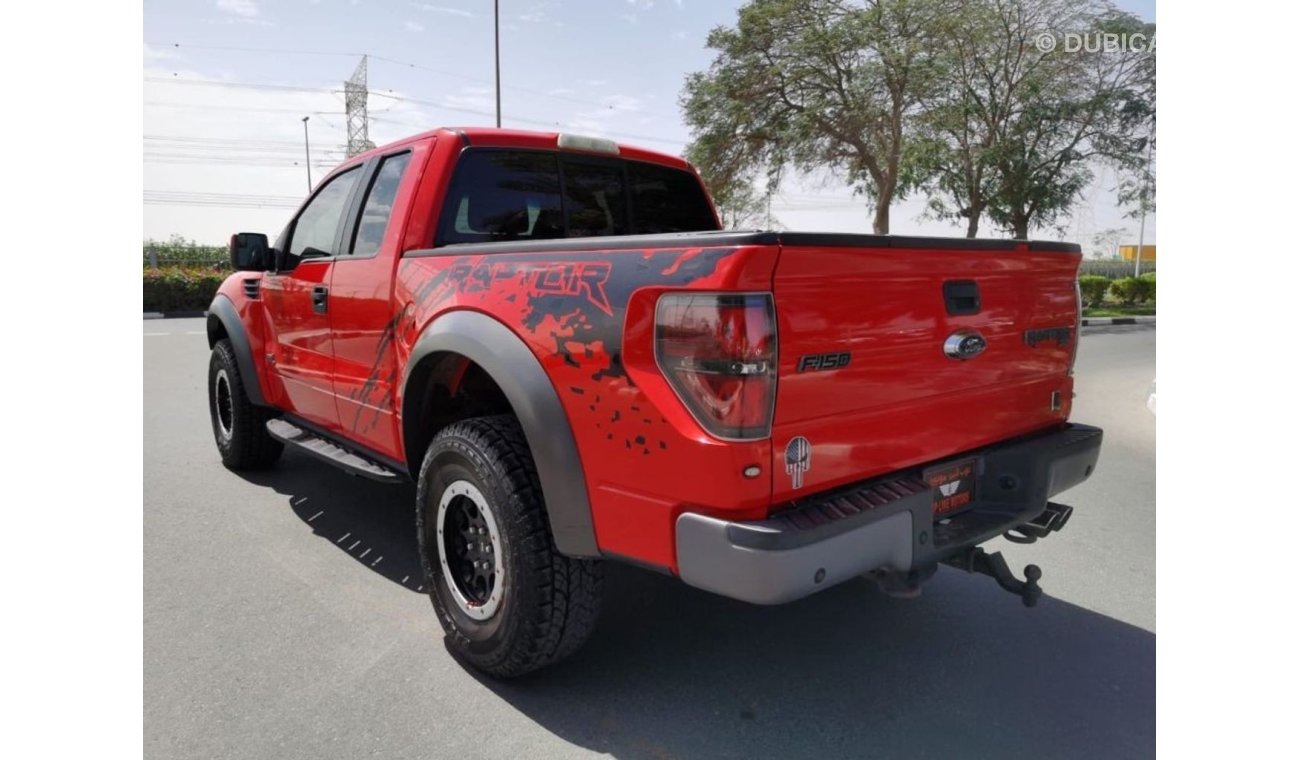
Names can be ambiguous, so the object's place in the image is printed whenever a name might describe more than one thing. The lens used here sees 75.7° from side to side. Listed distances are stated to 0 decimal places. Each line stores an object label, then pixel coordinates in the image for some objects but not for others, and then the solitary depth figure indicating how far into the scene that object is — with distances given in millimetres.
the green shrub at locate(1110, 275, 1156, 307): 30516
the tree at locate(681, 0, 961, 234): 19500
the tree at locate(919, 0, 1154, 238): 18719
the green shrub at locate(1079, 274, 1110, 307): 30922
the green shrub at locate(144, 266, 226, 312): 23734
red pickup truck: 2205
